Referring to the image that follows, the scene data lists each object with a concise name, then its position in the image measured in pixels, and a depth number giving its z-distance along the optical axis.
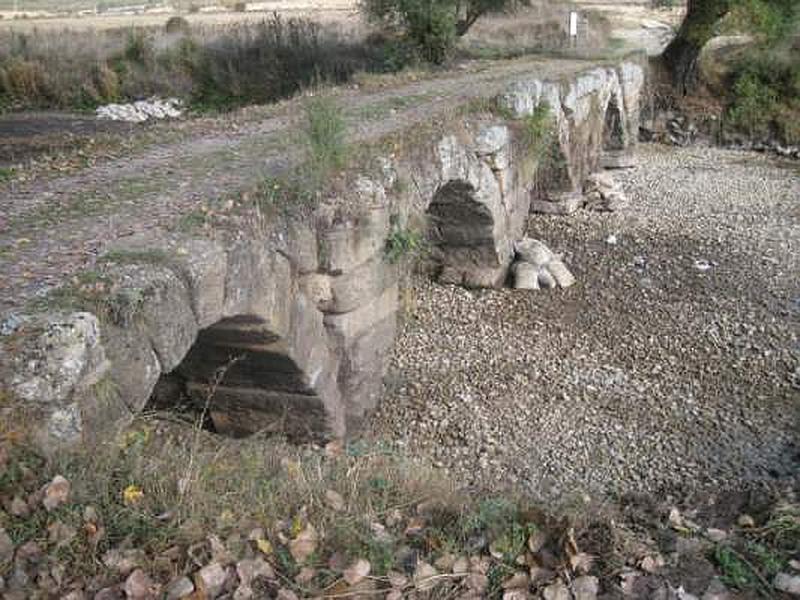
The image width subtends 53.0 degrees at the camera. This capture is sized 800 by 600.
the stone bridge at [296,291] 3.61
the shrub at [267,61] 19.70
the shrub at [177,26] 23.36
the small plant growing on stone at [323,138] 6.02
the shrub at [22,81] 20.94
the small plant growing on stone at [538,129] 10.13
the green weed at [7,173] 6.25
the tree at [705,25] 15.94
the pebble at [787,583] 3.71
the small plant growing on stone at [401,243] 7.03
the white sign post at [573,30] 18.88
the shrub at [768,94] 18.06
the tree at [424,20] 15.45
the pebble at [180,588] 2.80
